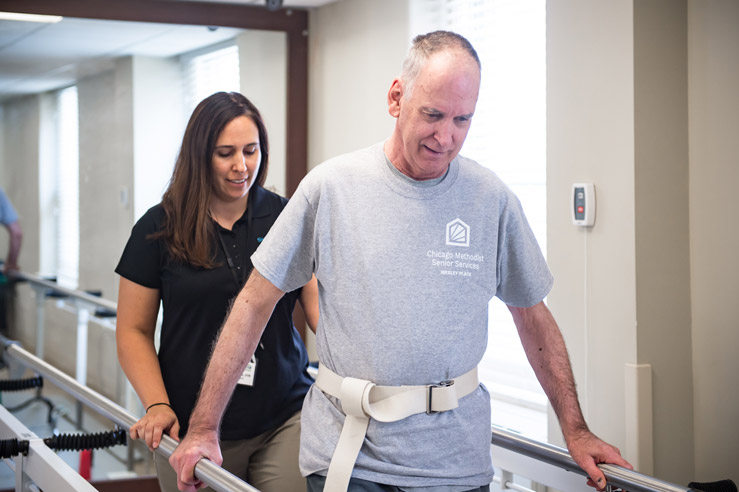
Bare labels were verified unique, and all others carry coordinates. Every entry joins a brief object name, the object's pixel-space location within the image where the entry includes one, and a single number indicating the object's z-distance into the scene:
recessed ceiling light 3.86
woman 2.01
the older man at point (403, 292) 1.49
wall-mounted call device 2.73
